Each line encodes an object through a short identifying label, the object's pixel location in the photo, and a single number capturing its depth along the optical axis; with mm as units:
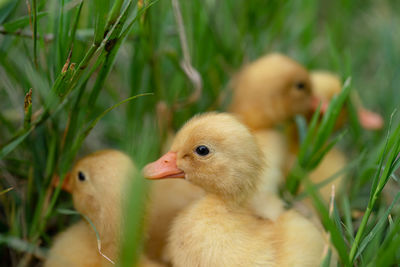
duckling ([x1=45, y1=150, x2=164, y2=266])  380
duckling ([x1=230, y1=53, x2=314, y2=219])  470
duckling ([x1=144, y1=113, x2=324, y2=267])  369
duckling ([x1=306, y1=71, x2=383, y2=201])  456
